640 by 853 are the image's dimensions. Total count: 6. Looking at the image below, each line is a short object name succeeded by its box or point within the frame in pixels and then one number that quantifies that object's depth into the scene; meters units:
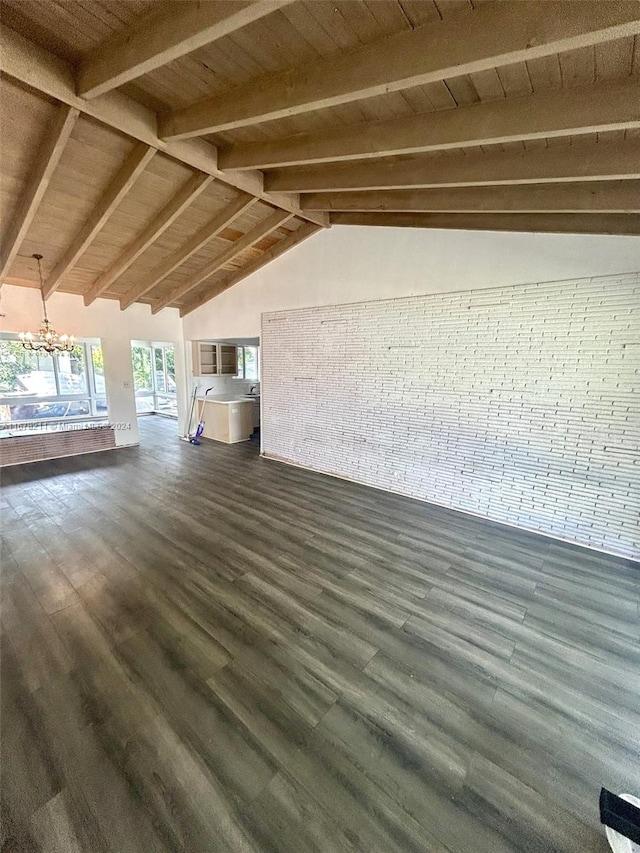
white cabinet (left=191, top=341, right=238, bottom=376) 7.55
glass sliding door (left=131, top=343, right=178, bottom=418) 11.18
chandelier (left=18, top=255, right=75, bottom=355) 4.83
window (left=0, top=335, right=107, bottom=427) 7.25
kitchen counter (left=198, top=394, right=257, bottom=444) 7.32
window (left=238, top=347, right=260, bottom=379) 8.70
